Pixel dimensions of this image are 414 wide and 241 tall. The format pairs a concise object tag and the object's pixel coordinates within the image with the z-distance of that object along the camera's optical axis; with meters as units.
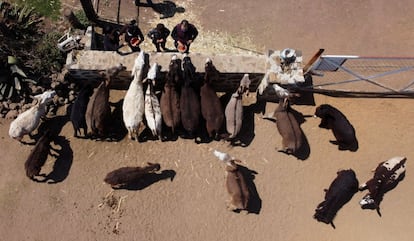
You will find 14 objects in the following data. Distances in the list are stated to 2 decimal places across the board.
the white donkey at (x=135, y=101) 10.85
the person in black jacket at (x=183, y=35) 11.03
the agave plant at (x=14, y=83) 11.31
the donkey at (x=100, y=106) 10.80
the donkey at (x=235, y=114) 11.20
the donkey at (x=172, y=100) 10.90
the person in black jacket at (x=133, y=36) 11.19
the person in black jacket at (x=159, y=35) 11.16
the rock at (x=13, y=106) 11.46
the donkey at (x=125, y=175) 10.55
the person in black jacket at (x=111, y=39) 11.37
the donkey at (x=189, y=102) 10.96
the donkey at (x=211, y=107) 11.10
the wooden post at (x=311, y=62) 10.46
